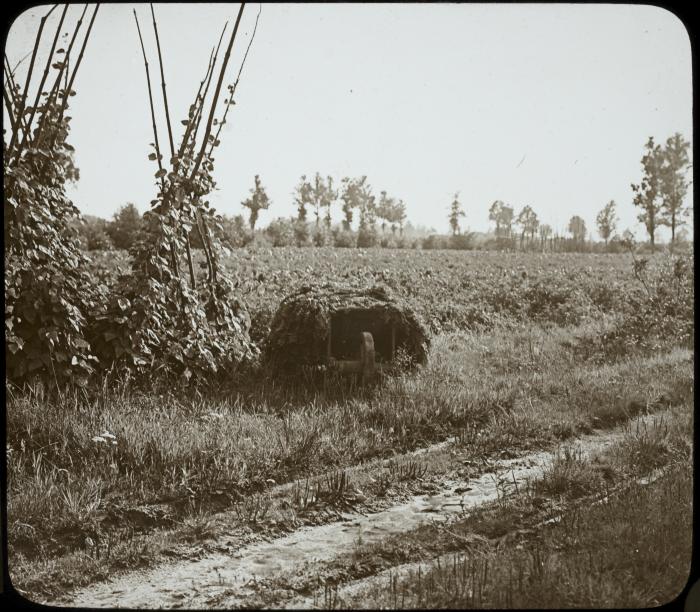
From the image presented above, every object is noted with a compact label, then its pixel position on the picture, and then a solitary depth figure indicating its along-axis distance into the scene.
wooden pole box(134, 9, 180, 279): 4.56
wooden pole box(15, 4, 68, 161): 4.64
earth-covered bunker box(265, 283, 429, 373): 6.03
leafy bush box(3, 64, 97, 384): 4.57
